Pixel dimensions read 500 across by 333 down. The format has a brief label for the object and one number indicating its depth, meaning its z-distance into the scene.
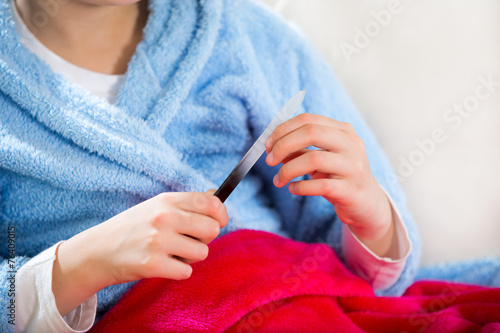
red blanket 0.54
